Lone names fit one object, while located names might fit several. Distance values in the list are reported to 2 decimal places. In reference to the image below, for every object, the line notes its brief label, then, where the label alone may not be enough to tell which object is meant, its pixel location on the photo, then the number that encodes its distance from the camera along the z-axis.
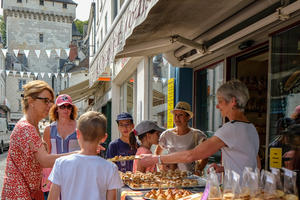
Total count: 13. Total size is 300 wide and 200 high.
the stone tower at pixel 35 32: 47.72
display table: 2.27
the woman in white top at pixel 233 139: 2.22
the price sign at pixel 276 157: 3.05
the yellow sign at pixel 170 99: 5.75
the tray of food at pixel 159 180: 2.57
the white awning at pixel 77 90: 14.49
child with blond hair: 1.92
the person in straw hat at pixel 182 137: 4.04
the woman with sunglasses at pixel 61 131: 3.46
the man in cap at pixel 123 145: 3.69
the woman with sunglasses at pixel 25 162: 2.33
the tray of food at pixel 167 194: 2.19
